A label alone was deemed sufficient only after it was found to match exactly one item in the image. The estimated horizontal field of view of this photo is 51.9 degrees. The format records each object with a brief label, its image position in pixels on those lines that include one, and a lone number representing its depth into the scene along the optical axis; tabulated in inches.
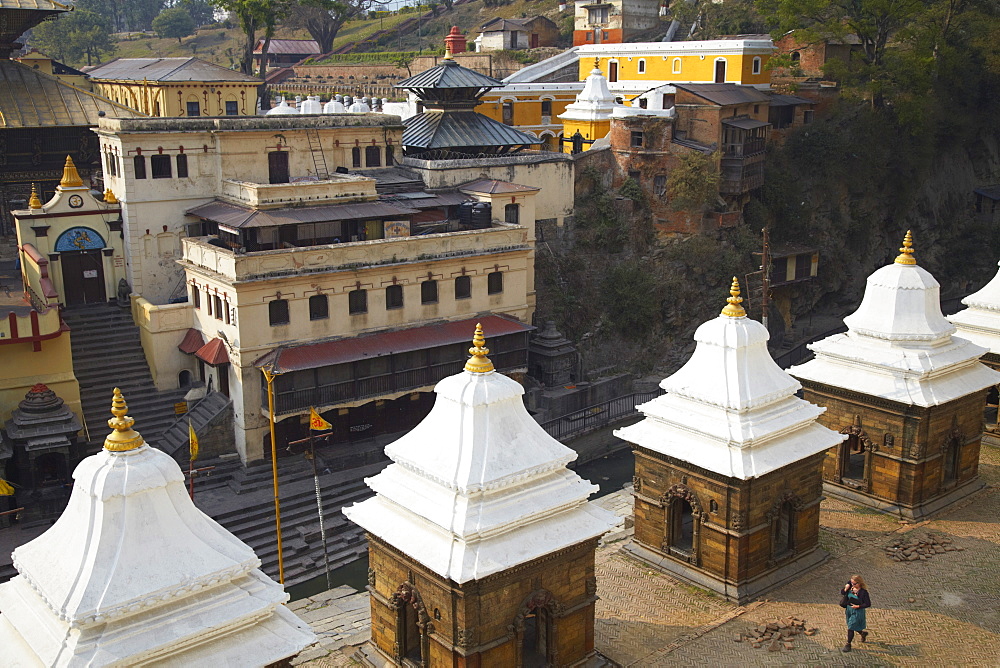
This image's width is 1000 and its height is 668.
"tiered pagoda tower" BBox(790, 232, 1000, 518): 951.6
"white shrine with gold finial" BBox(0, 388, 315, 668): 505.4
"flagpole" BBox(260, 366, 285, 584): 989.2
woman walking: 735.1
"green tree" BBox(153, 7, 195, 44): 4500.5
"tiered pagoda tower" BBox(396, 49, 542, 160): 1779.0
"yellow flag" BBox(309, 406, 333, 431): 1171.3
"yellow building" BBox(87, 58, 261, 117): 1990.7
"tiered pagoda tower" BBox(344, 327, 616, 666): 636.7
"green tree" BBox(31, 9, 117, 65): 3806.6
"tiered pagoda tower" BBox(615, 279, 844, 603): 801.6
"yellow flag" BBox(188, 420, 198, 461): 1147.9
